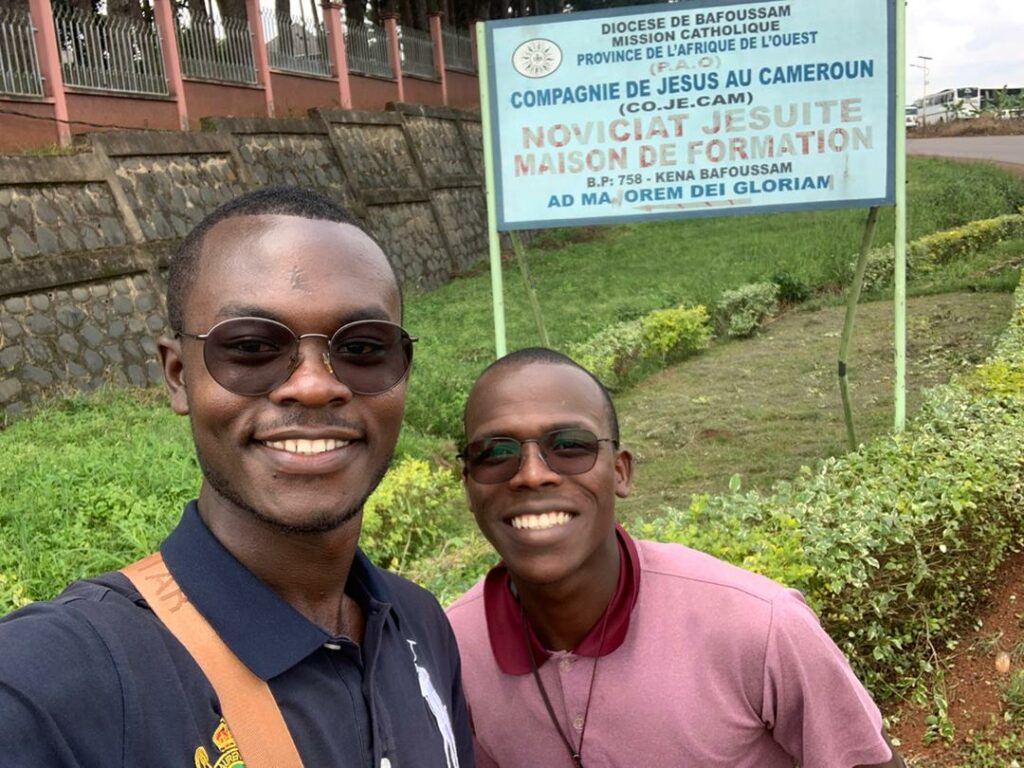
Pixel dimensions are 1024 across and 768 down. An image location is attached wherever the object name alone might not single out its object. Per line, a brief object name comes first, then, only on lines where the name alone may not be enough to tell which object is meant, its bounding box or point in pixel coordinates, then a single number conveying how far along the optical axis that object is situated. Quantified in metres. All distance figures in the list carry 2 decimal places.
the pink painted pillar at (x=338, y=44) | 14.26
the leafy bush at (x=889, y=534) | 3.25
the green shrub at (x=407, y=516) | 4.81
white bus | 41.06
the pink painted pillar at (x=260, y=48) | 12.29
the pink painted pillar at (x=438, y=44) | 18.42
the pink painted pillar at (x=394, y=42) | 16.38
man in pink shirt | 1.66
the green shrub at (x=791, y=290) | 12.32
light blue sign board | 4.83
